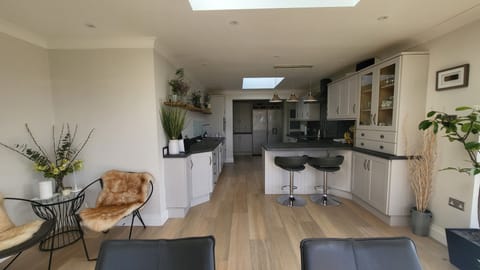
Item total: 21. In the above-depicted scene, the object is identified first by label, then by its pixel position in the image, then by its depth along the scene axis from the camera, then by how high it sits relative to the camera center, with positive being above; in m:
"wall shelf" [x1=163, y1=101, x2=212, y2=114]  3.04 +0.25
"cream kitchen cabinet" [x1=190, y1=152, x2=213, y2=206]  3.43 -0.96
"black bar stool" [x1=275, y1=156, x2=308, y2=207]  3.29 -0.77
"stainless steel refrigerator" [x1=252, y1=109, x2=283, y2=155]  8.22 -0.28
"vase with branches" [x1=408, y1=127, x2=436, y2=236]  2.41 -0.74
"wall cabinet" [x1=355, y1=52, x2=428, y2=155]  2.59 +0.24
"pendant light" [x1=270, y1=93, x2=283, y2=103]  4.75 +0.47
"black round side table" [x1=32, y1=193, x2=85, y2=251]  2.20 -1.29
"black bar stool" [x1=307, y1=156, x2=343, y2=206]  3.26 -0.76
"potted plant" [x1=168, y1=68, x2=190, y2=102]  3.21 +0.52
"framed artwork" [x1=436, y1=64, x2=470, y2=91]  2.12 +0.44
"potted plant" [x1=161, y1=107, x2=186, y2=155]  3.02 -0.08
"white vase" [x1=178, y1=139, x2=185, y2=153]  3.17 -0.39
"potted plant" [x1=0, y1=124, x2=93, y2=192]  2.30 -0.40
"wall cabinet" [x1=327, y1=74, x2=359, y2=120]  3.61 +0.39
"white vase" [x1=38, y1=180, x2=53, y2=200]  2.21 -0.74
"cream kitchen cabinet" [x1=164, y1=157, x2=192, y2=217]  3.01 -0.94
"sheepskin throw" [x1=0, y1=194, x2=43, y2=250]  1.70 -0.98
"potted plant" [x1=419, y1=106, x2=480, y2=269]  1.82 -0.50
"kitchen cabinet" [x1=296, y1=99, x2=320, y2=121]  5.90 +0.24
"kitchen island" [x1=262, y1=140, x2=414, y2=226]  2.72 -0.94
